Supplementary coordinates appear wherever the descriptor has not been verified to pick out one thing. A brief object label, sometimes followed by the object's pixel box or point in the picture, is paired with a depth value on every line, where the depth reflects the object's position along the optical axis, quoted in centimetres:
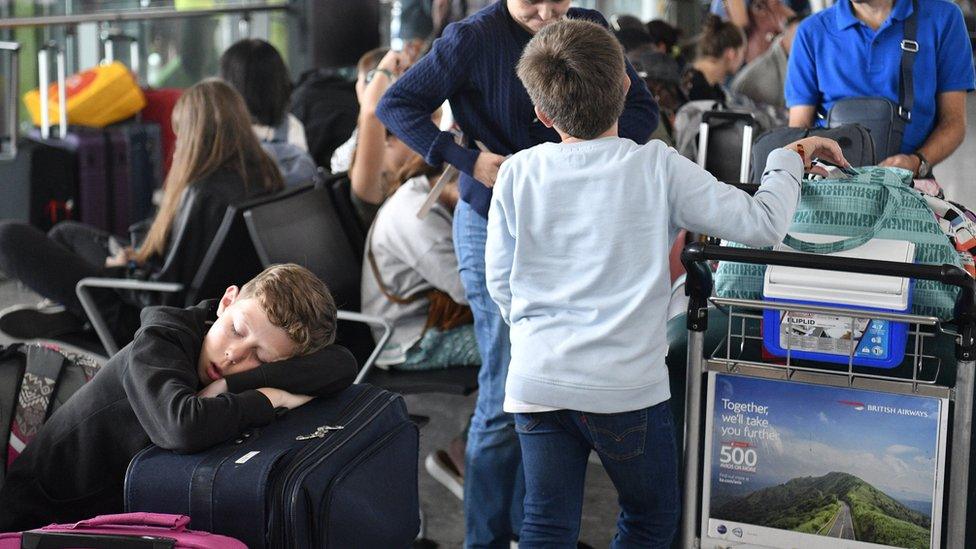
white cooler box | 228
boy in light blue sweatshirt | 226
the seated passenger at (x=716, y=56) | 607
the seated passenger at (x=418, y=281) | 359
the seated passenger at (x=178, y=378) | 229
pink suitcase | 188
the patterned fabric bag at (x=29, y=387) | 250
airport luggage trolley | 229
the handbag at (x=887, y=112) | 321
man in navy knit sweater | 288
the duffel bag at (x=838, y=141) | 291
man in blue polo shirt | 329
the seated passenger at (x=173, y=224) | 392
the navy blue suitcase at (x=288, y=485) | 206
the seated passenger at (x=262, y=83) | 525
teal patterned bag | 237
